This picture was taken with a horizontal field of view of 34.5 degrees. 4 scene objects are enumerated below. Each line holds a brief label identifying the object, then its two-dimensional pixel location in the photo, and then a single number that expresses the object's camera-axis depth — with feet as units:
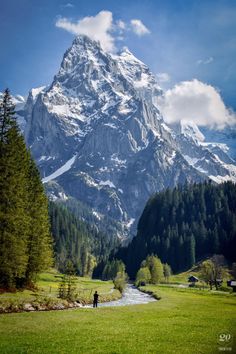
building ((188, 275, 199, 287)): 561.60
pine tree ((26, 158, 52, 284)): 201.05
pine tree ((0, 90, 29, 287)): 161.38
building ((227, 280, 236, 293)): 409.59
